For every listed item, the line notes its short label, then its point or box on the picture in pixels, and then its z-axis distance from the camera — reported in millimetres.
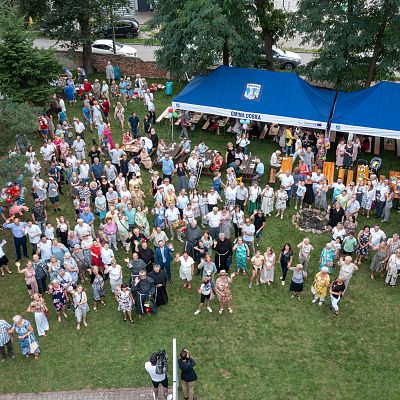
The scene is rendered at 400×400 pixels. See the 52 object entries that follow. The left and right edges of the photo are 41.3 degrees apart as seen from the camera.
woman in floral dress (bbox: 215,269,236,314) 12406
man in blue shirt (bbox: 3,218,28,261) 14141
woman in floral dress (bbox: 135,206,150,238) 14586
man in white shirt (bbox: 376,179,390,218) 15773
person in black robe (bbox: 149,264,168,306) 12516
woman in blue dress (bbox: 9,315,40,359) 11367
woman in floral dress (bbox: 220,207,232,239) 14406
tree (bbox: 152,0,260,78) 19422
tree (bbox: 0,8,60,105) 20062
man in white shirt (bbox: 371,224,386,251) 13789
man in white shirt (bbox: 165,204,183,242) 14789
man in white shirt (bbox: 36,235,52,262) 13305
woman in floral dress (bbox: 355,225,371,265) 14000
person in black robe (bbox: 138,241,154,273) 13220
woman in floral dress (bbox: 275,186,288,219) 15930
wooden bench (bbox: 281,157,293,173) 17891
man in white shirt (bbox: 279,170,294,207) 16172
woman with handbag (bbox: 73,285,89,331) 12211
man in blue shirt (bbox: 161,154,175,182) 16969
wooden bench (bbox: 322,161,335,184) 17766
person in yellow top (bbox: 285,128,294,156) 19000
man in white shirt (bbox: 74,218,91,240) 13798
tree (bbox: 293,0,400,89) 19234
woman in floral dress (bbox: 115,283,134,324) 12289
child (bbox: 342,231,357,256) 13969
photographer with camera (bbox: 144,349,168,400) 10180
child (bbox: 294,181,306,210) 16016
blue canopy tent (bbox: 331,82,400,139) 17938
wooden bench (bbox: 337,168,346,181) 17234
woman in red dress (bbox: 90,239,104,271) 13336
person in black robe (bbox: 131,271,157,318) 12266
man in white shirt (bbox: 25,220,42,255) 14016
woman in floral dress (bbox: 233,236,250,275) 13555
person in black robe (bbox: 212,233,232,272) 13505
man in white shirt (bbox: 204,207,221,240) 14305
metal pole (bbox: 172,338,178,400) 9734
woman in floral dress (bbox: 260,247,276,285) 13273
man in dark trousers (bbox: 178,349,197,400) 10227
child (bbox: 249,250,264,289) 13312
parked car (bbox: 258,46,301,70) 27172
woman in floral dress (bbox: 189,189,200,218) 15258
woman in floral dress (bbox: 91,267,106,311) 12789
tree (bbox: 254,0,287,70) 22062
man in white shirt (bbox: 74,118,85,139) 19016
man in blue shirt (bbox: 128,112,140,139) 19867
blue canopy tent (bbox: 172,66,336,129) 18844
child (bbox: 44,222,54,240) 14195
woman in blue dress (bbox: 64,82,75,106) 22688
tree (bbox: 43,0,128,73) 23781
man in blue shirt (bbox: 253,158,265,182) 17203
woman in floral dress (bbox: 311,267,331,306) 12680
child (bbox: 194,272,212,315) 12474
